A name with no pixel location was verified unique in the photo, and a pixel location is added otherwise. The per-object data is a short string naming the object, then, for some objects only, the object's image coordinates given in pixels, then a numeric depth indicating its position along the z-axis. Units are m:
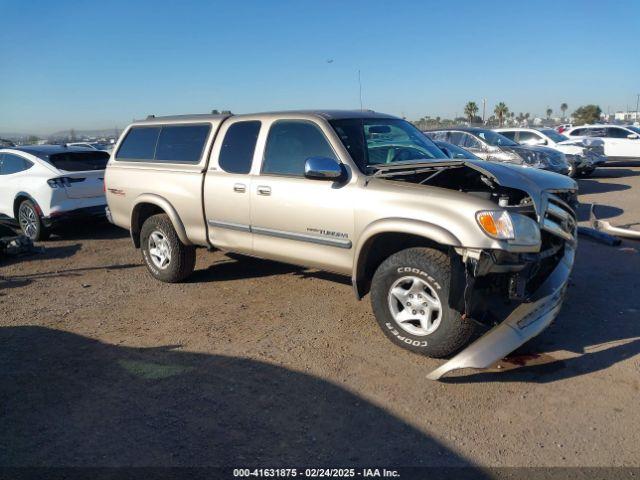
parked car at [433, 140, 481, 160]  10.50
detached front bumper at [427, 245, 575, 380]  3.54
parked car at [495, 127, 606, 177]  16.27
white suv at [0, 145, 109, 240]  8.49
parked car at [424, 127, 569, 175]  12.70
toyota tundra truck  3.72
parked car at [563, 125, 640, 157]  19.28
